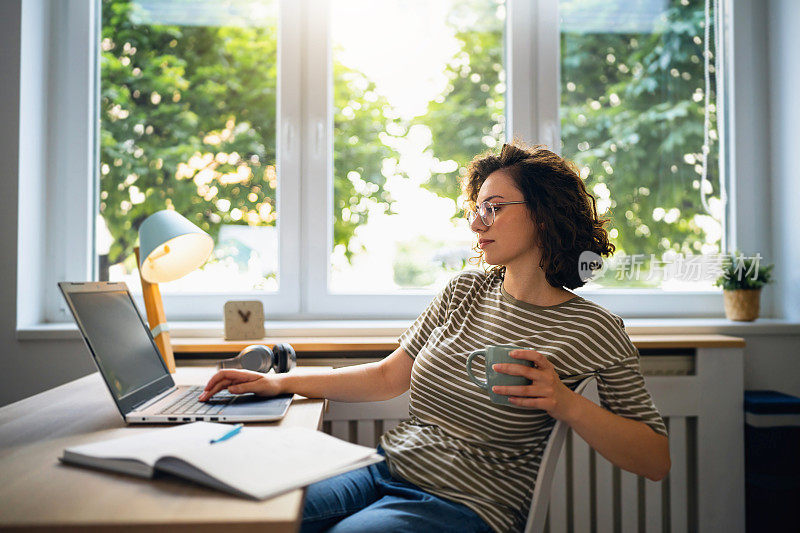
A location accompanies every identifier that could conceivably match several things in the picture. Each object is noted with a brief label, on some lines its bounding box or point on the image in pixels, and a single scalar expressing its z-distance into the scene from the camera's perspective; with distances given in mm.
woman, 996
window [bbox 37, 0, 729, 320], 2012
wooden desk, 577
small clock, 1742
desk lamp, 1474
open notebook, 665
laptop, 1010
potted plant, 1897
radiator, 1762
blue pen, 813
